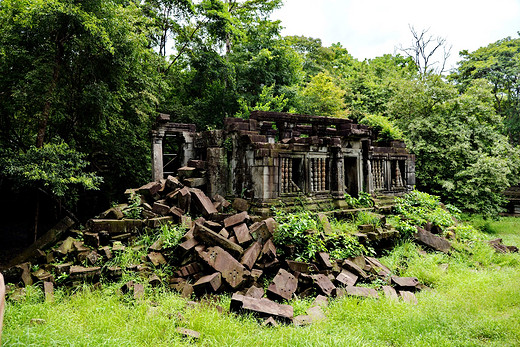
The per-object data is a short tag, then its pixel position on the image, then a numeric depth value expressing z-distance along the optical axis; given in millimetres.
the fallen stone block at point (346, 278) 5863
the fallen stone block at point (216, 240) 6133
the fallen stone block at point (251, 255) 6015
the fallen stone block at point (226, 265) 5629
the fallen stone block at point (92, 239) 6555
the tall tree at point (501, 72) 20375
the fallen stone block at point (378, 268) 6461
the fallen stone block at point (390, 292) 5359
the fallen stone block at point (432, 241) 7886
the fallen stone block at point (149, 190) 8188
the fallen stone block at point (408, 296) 5328
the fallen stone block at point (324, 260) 6176
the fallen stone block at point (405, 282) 5915
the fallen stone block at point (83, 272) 5730
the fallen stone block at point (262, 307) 4609
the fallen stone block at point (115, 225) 6824
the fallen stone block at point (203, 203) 7505
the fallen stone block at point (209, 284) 5449
